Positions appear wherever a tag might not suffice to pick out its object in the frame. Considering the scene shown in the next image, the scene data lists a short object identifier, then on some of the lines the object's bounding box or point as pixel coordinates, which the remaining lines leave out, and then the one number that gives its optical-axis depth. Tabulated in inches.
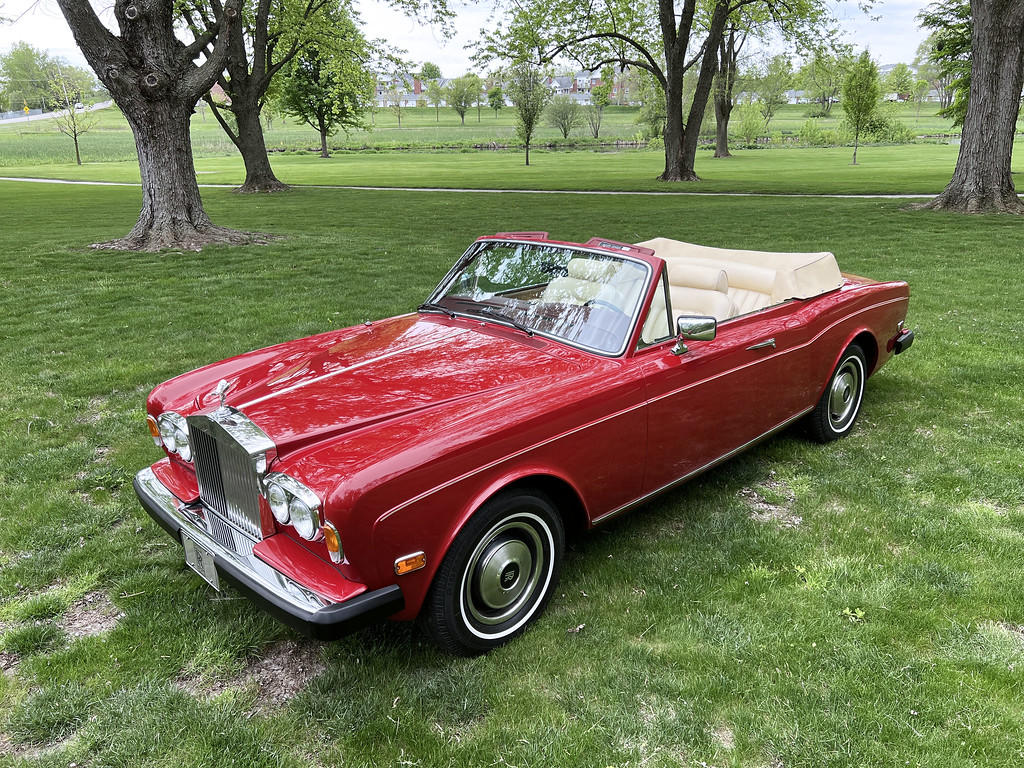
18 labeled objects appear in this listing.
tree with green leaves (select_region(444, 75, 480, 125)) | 4008.4
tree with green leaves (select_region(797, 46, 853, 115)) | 963.3
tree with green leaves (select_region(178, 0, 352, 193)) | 880.9
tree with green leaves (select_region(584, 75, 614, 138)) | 992.2
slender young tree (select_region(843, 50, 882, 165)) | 1579.7
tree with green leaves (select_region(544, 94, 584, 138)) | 2881.4
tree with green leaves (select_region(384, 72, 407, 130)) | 1067.3
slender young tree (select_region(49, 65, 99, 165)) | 1975.9
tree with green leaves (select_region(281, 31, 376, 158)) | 946.7
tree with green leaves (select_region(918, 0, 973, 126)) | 958.4
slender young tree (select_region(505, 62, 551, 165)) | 1444.4
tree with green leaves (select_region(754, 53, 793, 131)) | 2657.5
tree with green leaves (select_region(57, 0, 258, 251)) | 408.5
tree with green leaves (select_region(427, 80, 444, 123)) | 4736.7
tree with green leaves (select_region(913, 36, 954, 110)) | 4252.0
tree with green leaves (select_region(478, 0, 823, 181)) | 930.7
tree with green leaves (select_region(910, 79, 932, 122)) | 3224.4
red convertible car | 95.2
